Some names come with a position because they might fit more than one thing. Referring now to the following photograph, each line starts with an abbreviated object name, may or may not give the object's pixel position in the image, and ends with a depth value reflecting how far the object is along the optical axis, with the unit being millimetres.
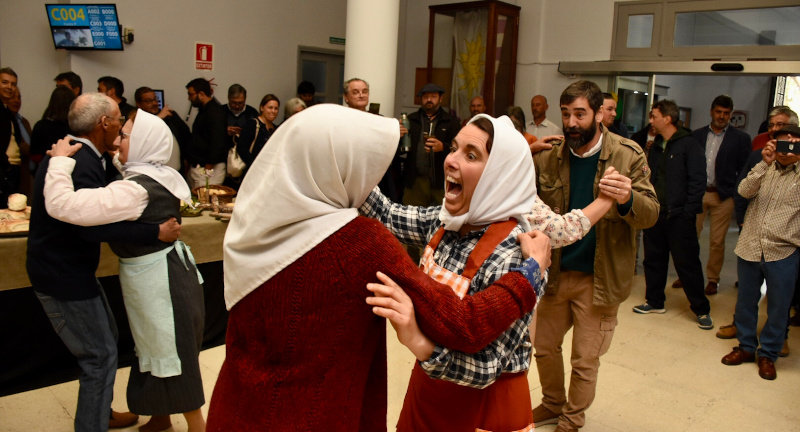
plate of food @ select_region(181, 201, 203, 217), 4270
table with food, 3436
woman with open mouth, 1777
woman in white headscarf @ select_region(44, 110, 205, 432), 2709
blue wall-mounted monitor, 6746
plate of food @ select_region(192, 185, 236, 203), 4547
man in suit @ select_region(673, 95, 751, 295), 5988
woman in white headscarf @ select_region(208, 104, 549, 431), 1342
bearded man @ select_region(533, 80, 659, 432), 2918
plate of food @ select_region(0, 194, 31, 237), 3475
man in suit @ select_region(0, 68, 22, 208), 5293
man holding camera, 4172
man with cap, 6173
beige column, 6523
